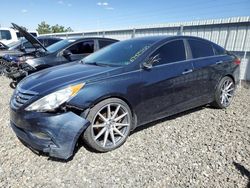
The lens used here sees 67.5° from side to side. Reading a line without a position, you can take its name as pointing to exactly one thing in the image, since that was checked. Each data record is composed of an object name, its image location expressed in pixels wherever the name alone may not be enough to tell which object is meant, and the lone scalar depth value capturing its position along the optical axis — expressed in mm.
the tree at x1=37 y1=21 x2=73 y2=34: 45977
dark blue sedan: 2254
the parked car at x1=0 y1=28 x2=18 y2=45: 12022
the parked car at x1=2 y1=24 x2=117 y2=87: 4980
